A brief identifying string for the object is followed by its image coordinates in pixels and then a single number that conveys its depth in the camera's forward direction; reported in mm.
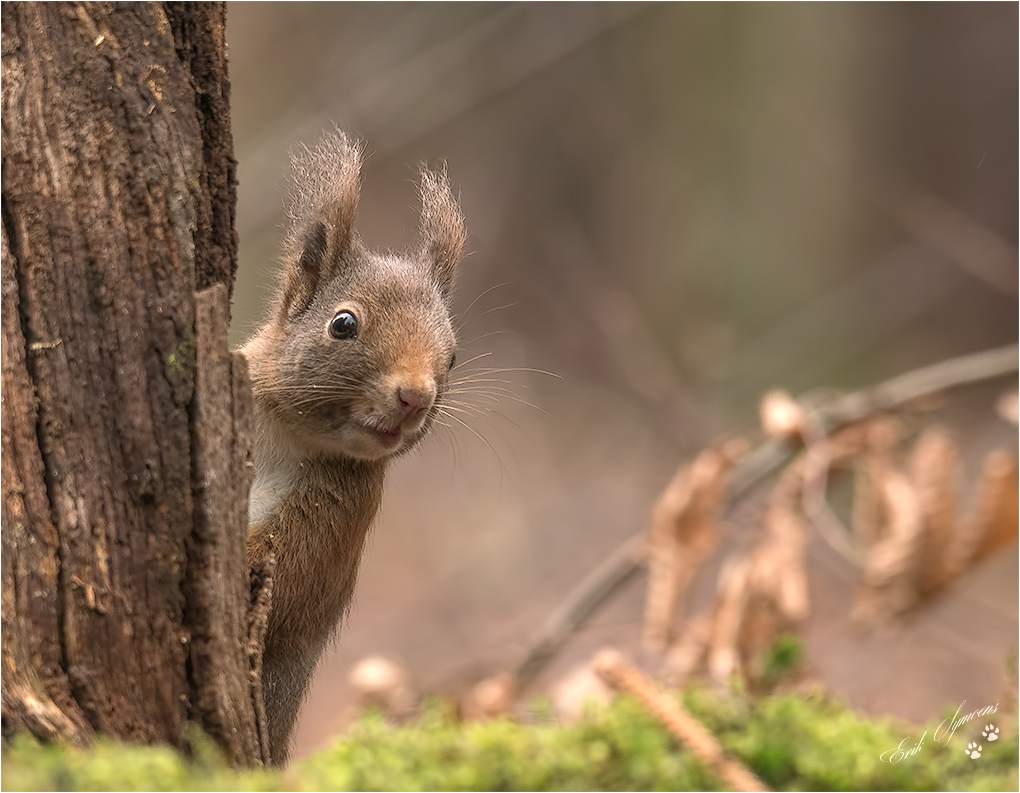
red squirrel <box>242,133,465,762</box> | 5453
